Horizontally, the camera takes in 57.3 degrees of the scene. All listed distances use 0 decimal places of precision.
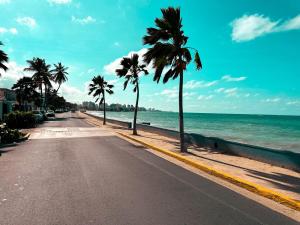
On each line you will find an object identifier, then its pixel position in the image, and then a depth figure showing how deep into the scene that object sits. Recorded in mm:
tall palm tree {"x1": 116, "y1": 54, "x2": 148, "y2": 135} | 25641
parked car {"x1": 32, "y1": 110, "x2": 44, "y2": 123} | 37653
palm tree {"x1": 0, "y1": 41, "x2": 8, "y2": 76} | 32188
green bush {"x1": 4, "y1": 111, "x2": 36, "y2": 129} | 28297
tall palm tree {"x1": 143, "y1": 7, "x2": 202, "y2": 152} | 14000
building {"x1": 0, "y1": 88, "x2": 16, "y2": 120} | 48131
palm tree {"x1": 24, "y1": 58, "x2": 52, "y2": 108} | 62500
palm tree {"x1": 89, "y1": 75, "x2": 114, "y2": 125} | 45375
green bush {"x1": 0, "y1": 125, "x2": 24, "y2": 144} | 16925
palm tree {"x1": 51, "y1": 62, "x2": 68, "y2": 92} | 76875
